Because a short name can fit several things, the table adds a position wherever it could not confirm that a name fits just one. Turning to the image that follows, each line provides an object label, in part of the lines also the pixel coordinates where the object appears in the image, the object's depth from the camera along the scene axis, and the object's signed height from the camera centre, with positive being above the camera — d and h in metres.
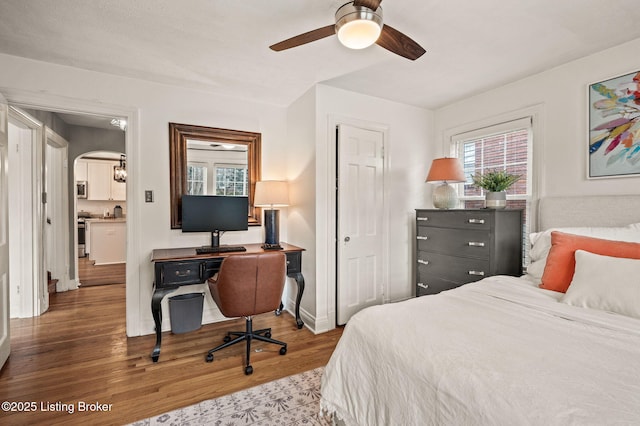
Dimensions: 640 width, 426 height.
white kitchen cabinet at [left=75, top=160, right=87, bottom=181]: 6.84 +0.92
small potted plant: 2.73 +0.20
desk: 2.45 -0.53
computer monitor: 2.91 -0.05
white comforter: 0.83 -0.53
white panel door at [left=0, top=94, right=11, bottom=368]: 2.25 -0.24
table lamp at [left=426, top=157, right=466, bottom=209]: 3.01 +0.32
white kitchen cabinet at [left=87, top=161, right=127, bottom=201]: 6.99 +0.64
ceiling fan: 1.49 +0.97
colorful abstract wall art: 2.20 +0.63
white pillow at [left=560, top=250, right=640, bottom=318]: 1.44 -0.40
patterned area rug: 1.72 -1.24
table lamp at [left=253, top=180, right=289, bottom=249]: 3.09 +0.08
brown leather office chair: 2.25 -0.61
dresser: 2.59 -0.36
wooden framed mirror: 3.02 +0.65
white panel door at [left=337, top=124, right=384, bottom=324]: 3.08 -0.11
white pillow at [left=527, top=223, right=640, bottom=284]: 1.91 -0.20
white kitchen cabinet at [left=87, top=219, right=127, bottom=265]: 6.09 -0.66
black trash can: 2.85 -1.01
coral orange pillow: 1.73 -0.27
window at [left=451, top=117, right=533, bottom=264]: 2.89 +0.56
